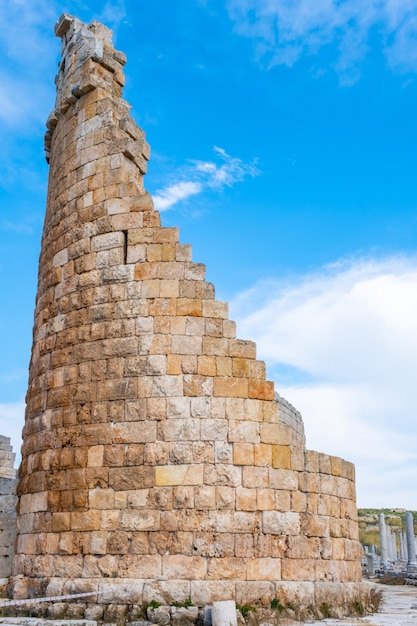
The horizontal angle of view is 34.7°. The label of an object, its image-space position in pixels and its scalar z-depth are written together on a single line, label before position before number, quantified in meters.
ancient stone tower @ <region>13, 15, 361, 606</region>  6.79
